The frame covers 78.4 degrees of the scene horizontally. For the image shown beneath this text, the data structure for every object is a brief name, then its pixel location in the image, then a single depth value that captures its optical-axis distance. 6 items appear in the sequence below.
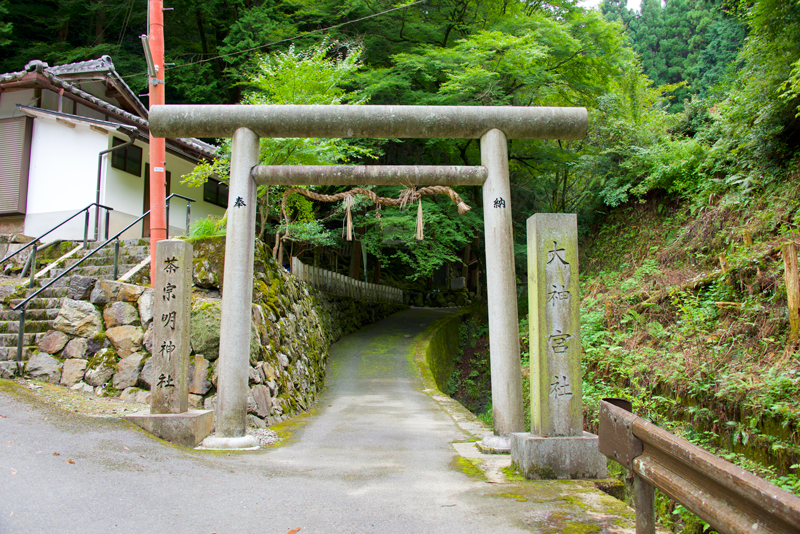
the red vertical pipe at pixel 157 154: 9.21
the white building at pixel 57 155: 13.79
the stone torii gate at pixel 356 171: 6.22
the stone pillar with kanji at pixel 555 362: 4.81
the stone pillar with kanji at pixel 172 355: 5.83
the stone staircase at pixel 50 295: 8.12
